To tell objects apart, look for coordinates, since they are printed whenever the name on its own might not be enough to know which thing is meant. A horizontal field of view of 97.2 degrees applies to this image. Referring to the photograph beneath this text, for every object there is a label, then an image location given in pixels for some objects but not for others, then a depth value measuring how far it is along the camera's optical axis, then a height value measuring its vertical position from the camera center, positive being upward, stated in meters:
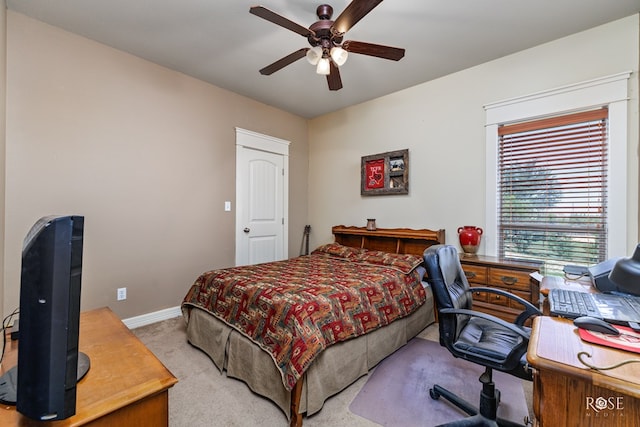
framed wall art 3.58 +0.50
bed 1.66 -0.79
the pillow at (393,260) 2.83 -0.52
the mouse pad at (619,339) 0.83 -0.39
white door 3.81 +0.07
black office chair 1.37 -0.72
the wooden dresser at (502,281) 2.41 -0.62
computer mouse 0.90 -0.37
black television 0.68 -0.28
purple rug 1.67 -1.21
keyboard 1.08 -0.38
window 2.29 +0.54
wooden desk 0.70 -0.46
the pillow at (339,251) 3.45 -0.51
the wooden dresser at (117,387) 0.79 -0.57
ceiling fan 1.79 +1.22
